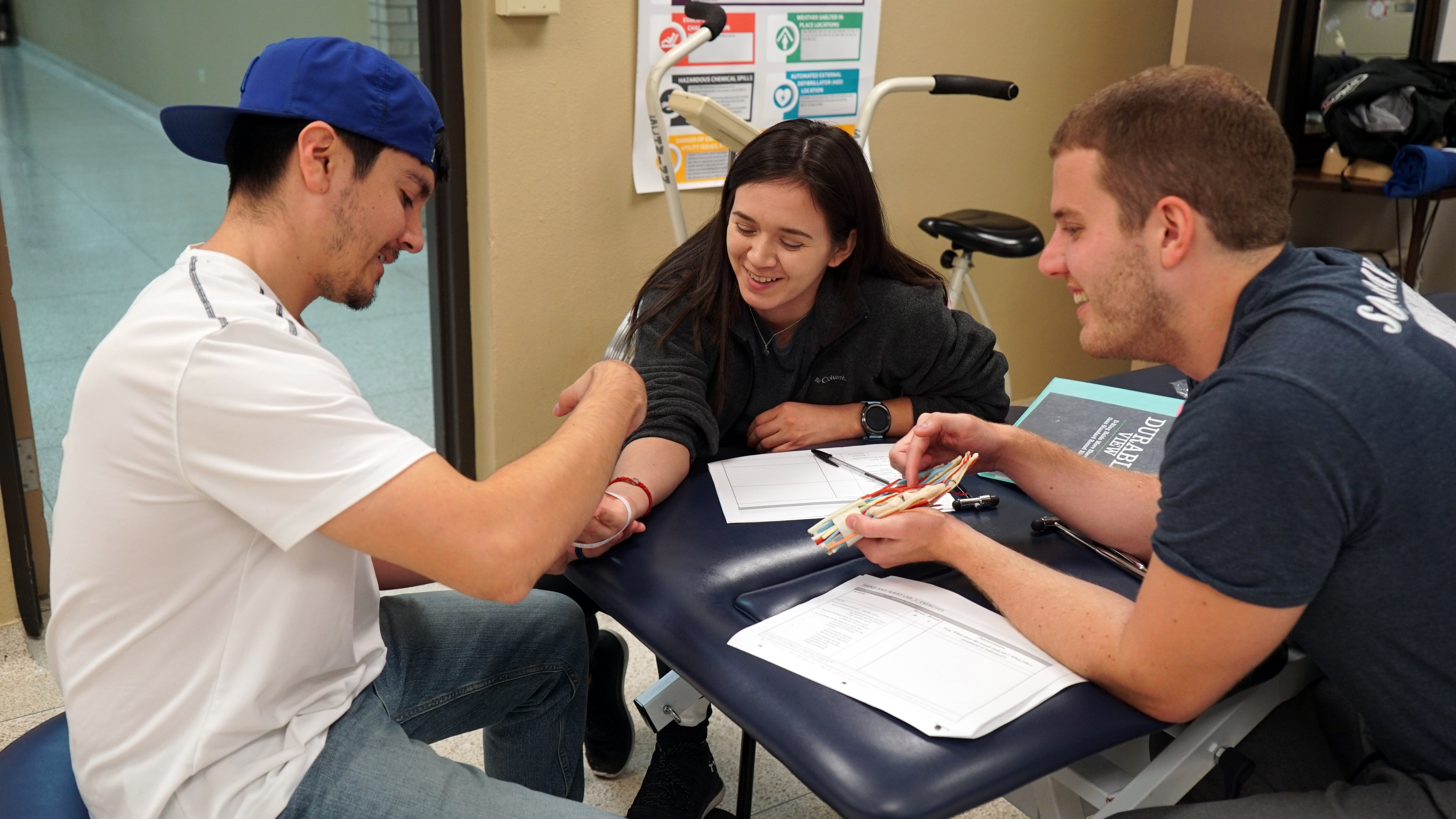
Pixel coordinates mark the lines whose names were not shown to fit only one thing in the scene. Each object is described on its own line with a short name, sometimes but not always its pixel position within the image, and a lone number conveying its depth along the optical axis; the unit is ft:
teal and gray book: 5.17
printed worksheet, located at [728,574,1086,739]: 3.27
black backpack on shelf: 10.34
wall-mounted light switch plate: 7.57
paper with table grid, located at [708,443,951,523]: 4.62
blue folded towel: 9.90
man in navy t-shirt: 3.13
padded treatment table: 3.03
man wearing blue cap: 3.21
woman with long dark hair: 5.65
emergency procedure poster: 8.58
